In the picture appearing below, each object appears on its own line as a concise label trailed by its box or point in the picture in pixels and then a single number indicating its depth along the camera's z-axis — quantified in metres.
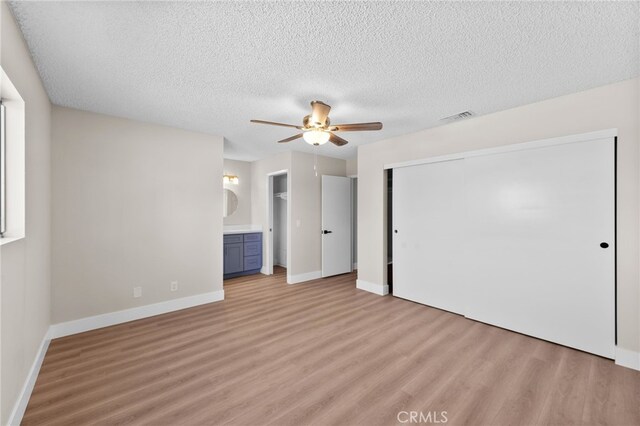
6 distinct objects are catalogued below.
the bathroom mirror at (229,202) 5.66
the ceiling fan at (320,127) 2.47
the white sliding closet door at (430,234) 3.35
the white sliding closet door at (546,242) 2.36
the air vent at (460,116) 2.97
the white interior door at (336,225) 5.11
